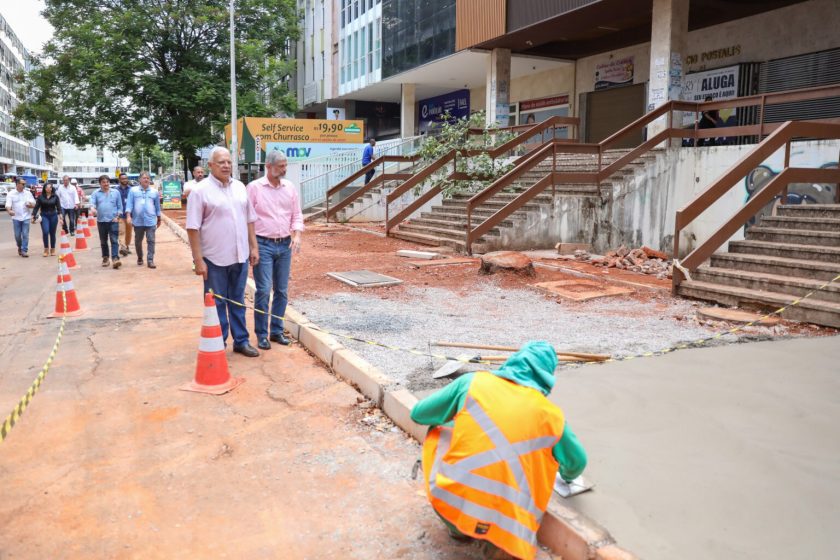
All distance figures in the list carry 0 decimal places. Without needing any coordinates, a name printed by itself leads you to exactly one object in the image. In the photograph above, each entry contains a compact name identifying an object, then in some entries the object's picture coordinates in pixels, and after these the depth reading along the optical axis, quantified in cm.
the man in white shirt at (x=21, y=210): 1439
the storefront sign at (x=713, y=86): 1756
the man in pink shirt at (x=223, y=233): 564
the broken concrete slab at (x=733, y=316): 682
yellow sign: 2748
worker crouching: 257
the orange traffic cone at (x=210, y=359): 514
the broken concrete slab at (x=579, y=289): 850
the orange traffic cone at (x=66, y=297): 799
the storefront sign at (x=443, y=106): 3180
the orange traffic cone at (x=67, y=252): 1126
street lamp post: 2698
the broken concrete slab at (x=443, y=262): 1156
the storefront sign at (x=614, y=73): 2136
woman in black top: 1450
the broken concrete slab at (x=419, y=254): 1252
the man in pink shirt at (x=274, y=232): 617
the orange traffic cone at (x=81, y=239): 1602
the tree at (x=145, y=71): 3052
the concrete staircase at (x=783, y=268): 705
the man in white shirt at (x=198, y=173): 1373
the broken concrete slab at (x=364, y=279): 953
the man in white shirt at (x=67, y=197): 1841
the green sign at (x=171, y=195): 3195
